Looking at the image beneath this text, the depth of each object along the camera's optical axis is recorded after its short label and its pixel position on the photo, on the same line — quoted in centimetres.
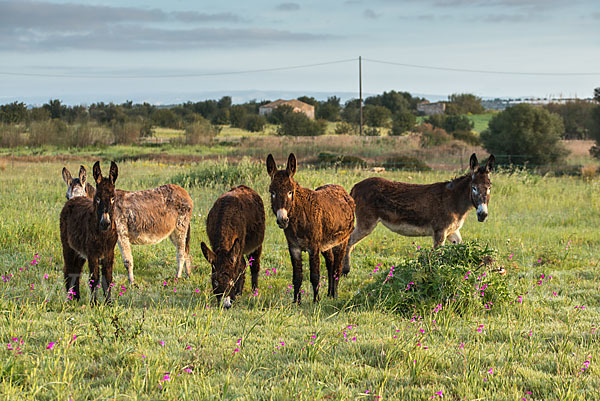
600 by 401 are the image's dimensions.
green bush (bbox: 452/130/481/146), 5040
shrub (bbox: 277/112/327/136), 6350
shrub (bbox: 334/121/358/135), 6504
